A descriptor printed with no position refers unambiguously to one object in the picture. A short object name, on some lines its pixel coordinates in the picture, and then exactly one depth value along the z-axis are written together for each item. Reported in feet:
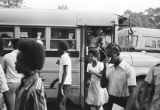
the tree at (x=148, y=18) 221.99
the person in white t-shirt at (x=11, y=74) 21.67
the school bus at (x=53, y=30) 27.61
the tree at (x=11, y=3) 105.19
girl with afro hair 9.17
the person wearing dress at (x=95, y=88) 21.86
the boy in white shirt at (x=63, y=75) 21.77
